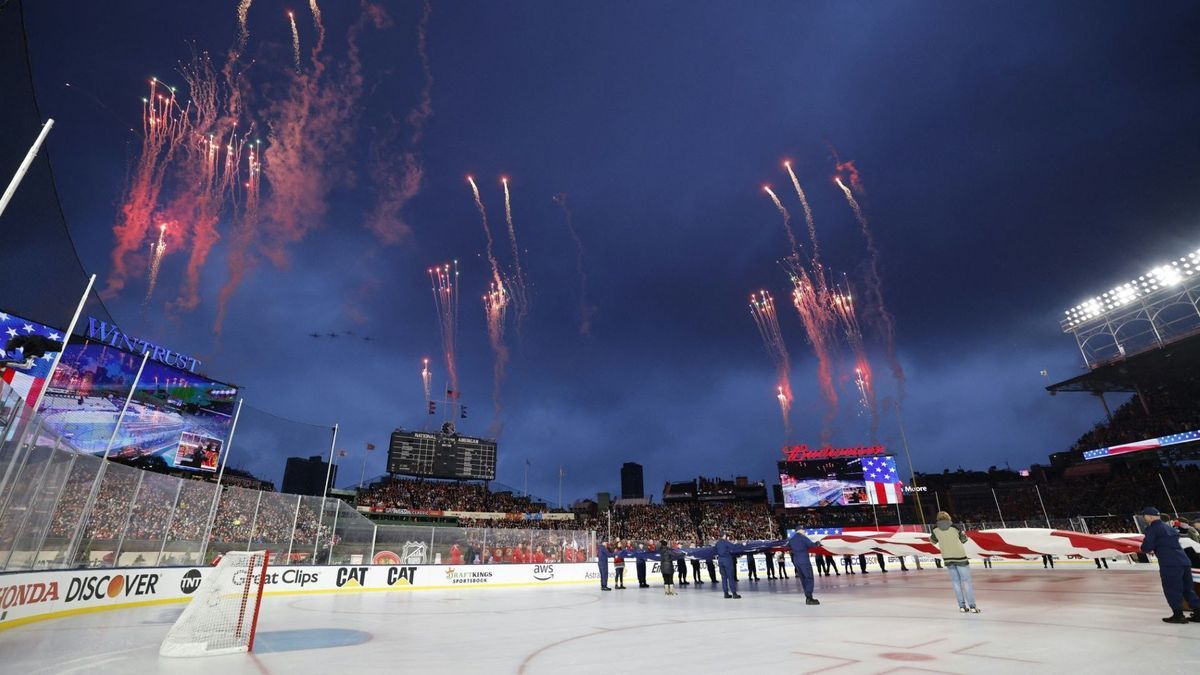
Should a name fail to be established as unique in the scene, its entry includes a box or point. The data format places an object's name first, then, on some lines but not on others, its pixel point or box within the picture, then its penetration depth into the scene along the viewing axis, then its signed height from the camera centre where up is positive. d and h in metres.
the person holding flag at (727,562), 17.65 -0.63
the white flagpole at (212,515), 19.30 +1.06
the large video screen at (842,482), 54.16 +5.79
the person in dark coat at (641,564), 25.51 -1.00
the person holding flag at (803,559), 14.27 -0.45
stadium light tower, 44.44 +19.53
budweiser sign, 59.01 +9.39
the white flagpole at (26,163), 10.56 +7.64
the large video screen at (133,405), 34.41 +9.67
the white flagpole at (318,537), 23.09 +0.33
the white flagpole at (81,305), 17.88 +7.66
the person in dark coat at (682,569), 26.11 -1.21
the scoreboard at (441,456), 56.69 +9.02
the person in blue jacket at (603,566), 23.27 -0.95
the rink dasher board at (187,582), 11.33 -1.28
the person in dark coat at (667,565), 20.22 -0.85
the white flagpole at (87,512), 13.24 +0.82
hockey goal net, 7.96 -1.03
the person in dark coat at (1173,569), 8.41 -0.44
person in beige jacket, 11.04 -0.29
